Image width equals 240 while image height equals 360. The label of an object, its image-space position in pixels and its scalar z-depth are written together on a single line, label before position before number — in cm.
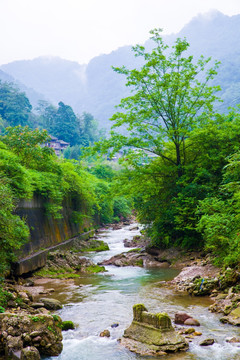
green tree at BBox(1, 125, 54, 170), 1756
